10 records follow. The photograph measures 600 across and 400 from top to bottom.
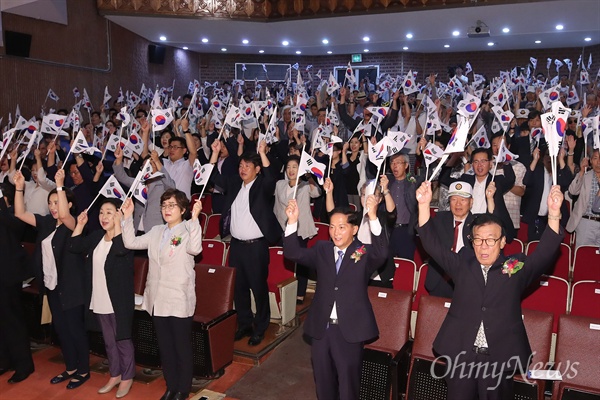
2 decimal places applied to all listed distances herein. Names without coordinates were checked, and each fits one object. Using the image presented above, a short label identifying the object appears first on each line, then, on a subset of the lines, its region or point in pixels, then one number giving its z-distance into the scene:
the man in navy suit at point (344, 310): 3.38
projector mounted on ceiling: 11.87
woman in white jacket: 3.95
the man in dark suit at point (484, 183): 4.71
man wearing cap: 3.94
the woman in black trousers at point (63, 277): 4.43
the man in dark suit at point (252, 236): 4.88
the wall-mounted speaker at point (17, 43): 11.02
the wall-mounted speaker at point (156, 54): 15.82
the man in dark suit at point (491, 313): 2.96
